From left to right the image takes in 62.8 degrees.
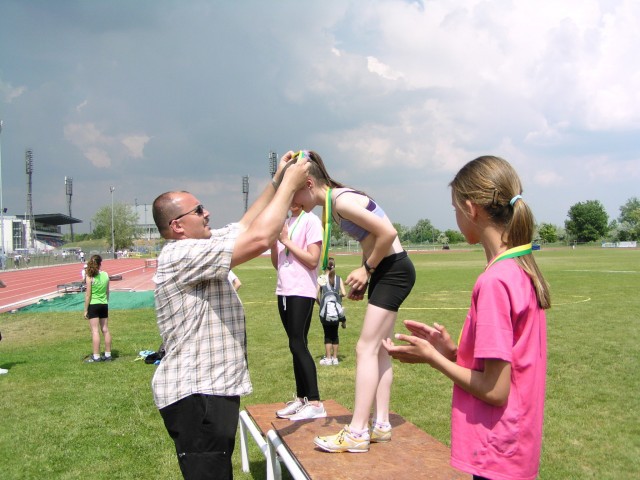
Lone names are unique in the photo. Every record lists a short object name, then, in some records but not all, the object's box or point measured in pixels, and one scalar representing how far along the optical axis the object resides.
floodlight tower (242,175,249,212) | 116.31
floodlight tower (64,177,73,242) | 126.81
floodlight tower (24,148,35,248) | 97.56
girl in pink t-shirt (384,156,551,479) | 2.06
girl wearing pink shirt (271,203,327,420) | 4.76
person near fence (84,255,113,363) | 10.55
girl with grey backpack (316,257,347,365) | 9.63
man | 2.75
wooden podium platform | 3.50
